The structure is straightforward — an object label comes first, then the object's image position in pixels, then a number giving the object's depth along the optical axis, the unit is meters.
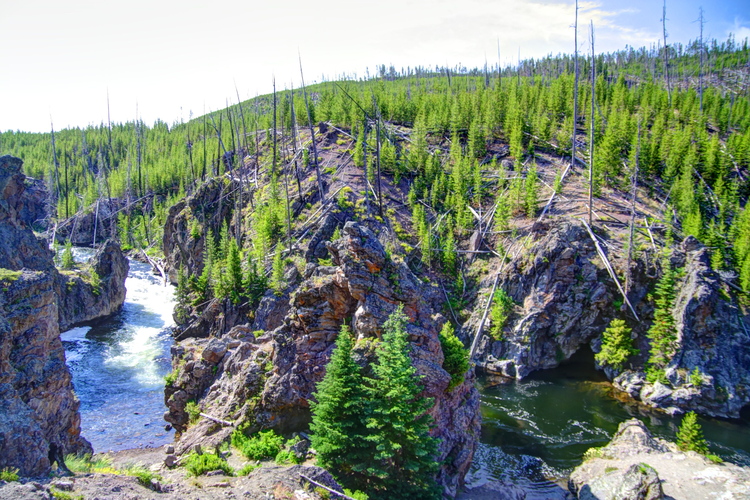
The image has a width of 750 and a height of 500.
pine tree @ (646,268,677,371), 34.88
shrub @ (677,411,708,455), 26.34
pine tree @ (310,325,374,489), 16.77
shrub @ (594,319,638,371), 36.28
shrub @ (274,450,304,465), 18.09
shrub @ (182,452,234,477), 16.16
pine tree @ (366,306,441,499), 16.53
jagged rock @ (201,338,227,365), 26.69
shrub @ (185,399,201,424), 23.82
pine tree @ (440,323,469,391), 21.51
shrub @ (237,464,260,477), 15.93
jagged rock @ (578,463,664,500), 20.89
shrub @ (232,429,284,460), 18.70
